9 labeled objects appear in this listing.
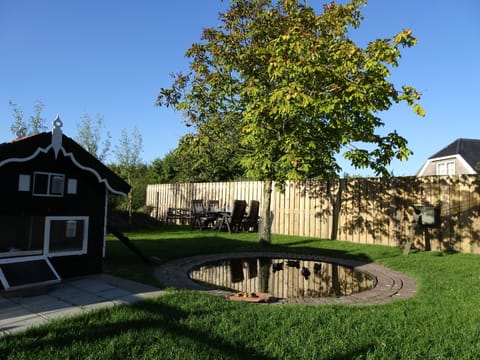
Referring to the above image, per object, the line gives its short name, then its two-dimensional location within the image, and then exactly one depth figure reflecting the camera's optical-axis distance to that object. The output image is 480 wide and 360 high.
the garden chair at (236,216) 12.45
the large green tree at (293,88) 6.69
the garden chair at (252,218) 13.01
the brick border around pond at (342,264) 4.39
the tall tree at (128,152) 16.50
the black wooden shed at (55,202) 4.42
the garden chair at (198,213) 13.62
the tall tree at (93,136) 17.34
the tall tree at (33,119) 16.08
